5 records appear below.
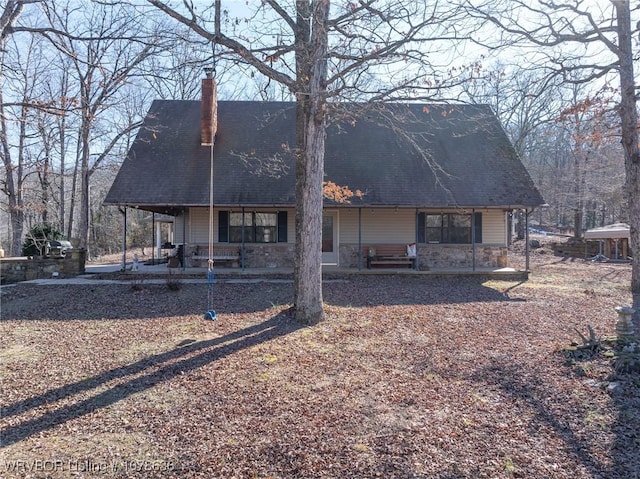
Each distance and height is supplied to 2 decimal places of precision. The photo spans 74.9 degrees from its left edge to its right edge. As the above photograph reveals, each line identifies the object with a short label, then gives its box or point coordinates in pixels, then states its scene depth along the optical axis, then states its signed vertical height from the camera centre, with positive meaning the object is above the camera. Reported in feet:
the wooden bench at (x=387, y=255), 50.55 -1.68
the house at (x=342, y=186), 47.96 +5.89
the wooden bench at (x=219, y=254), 49.79 -1.47
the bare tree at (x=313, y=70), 21.90 +9.69
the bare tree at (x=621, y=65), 34.65 +14.98
